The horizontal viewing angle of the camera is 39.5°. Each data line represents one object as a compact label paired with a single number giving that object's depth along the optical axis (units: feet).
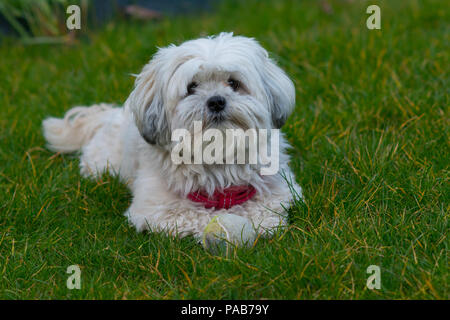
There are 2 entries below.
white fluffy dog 10.43
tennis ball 10.27
